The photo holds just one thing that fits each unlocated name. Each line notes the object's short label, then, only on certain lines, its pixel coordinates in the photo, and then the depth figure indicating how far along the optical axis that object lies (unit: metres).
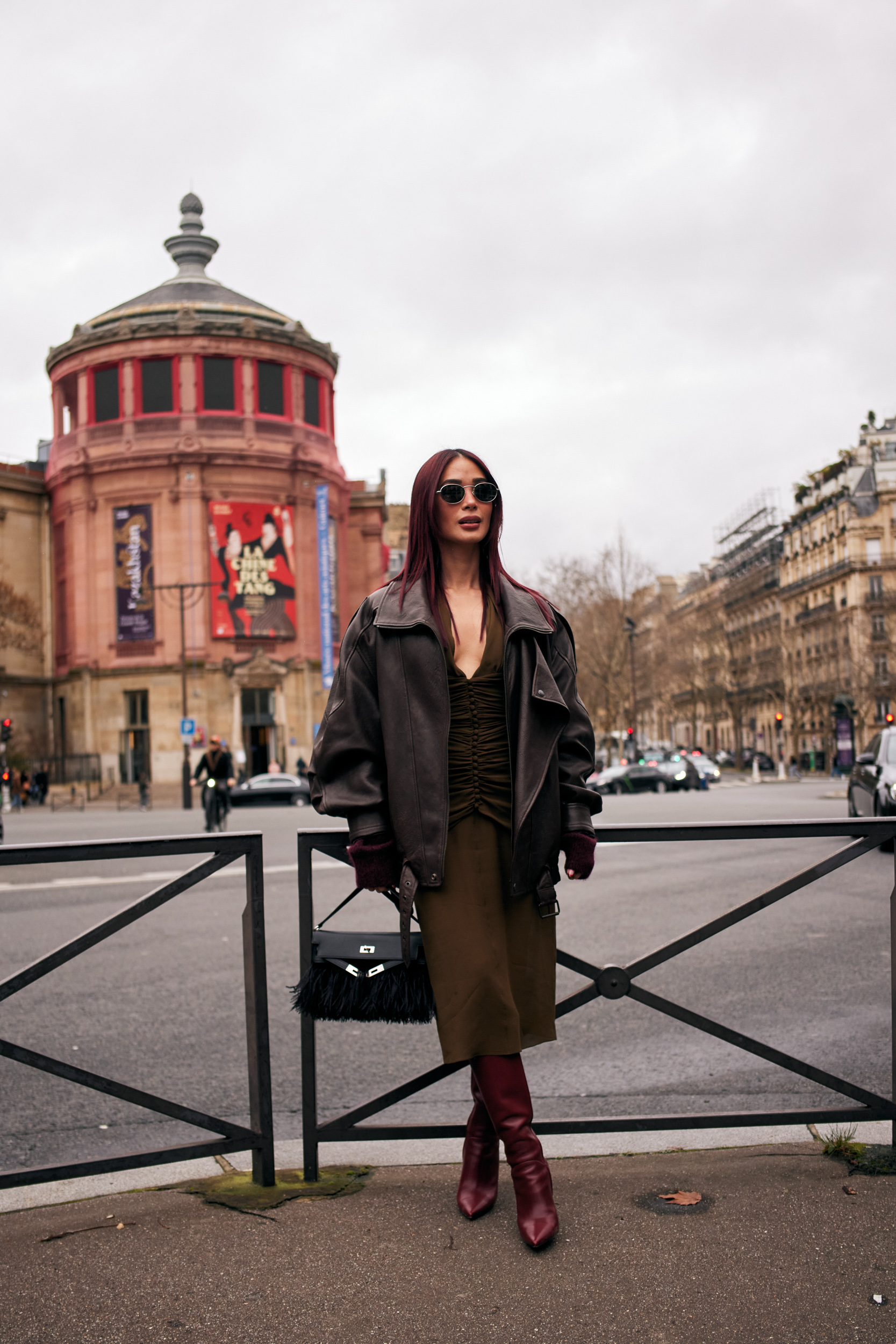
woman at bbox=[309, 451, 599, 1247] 2.99
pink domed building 55.81
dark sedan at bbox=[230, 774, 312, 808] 39.38
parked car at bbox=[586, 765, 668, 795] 39.56
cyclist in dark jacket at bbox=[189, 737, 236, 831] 22.30
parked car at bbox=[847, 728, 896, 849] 12.54
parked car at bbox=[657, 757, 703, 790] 40.25
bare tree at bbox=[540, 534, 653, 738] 69.12
